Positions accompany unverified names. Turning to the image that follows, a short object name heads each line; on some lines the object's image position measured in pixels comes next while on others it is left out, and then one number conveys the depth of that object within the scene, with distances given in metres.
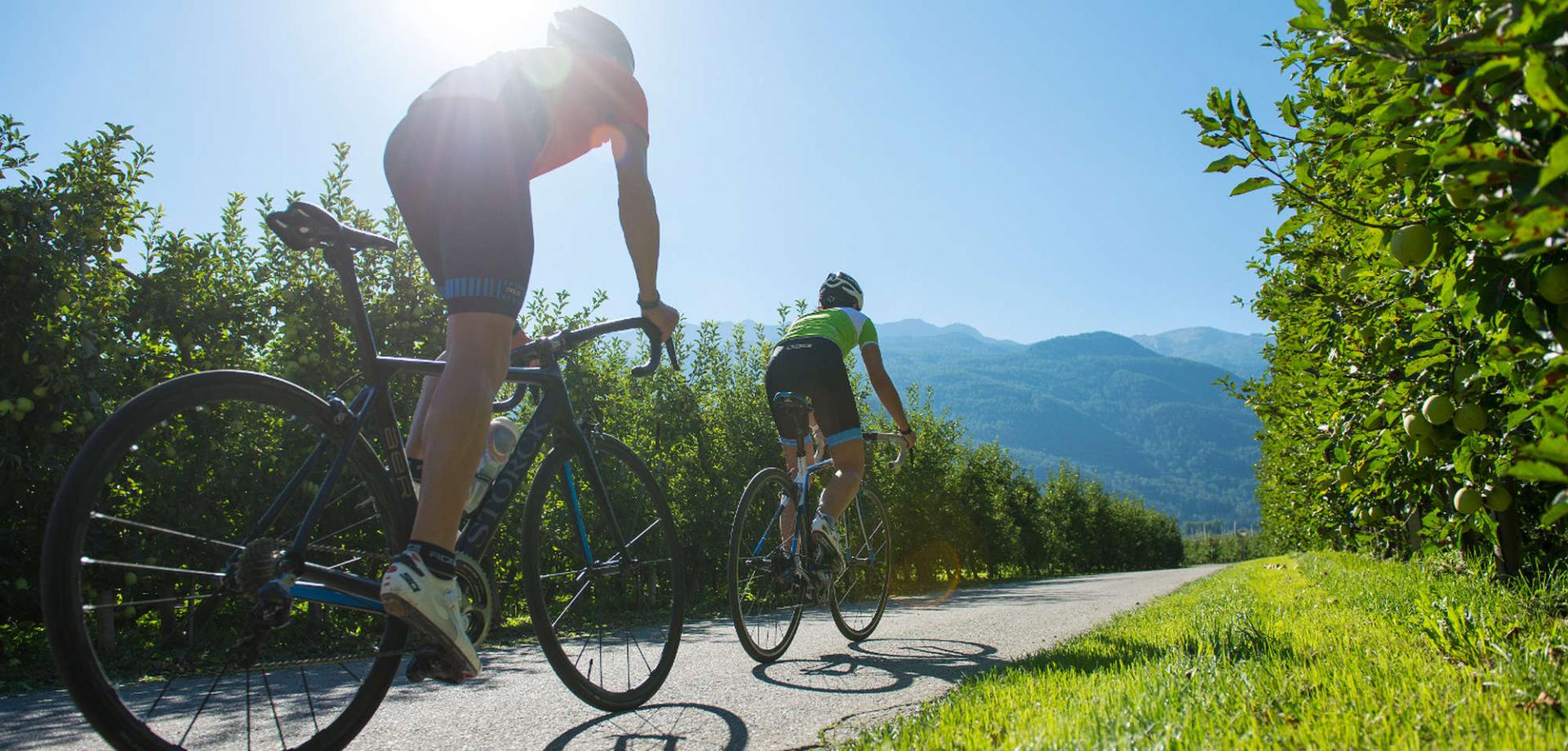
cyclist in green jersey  4.83
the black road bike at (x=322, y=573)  1.81
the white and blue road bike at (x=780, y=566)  4.23
